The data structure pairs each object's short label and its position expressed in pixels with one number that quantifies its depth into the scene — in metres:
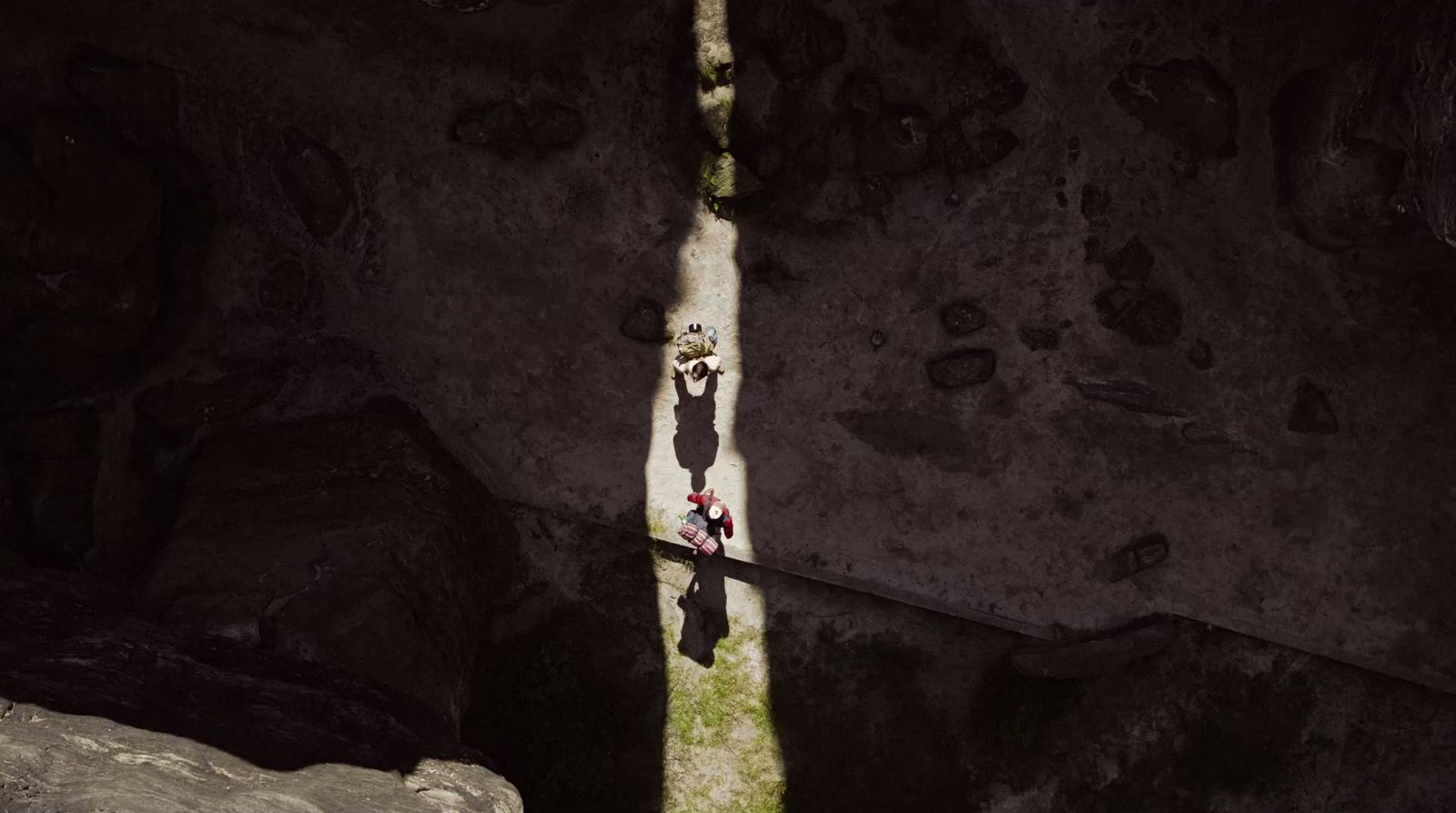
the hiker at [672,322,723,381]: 12.23
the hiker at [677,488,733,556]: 12.23
